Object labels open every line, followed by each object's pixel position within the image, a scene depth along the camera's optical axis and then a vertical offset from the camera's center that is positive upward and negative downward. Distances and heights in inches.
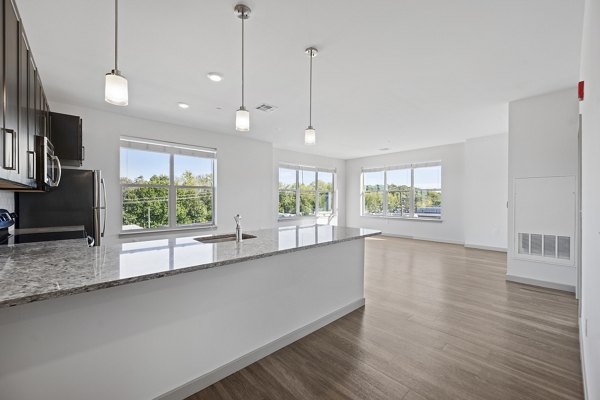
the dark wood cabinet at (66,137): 133.5 +30.9
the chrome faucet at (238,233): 95.6 -12.4
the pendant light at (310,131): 104.7 +28.1
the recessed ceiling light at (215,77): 125.5 +57.8
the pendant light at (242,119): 92.3 +27.2
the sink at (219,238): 103.7 -15.9
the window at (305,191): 323.6 +9.5
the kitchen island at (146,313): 49.4 -27.6
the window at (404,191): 306.2 +9.8
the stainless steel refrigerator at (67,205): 120.4 -3.4
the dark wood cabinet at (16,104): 54.9 +23.1
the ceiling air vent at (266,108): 167.9 +58.1
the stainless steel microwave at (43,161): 84.7 +11.9
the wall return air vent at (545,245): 144.9 -25.7
